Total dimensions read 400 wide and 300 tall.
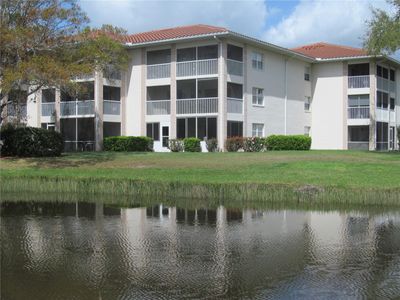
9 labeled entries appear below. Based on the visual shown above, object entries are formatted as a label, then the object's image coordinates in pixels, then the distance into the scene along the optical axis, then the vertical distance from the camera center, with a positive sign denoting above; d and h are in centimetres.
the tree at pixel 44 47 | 2494 +451
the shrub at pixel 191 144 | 3775 -21
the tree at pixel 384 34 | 2869 +558
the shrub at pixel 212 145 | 3775 -28
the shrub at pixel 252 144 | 3775 -20
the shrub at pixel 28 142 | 3089 -9
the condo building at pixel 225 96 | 3900 +348
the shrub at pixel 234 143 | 3759 -14
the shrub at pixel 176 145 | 3828 -29
